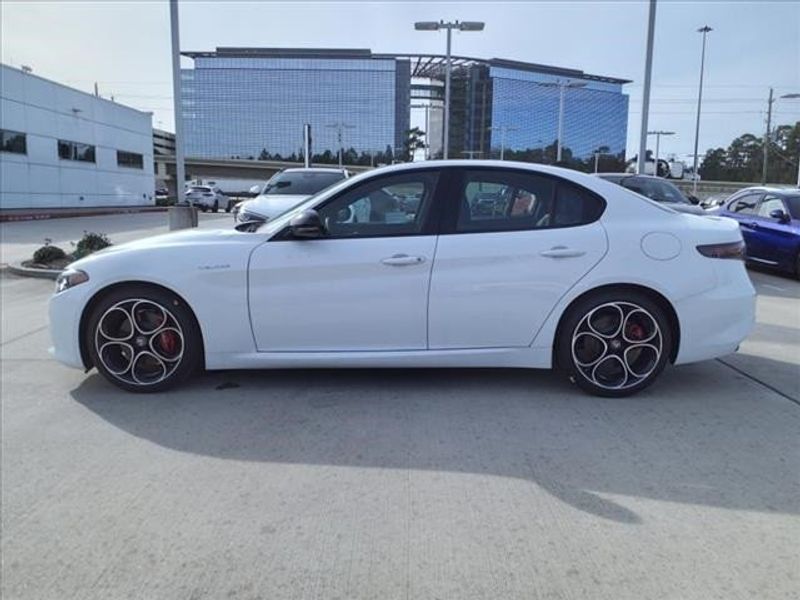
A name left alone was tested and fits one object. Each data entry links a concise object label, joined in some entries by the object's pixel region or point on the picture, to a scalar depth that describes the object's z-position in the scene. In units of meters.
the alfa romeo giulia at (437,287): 4.40
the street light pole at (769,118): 62.06
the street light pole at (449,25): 24.83
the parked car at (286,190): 10.48
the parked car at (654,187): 11.95
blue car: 11.08
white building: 27.17
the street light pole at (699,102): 38.66
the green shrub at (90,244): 11.23
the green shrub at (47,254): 11.39
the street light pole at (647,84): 17.55
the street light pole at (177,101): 14.12
